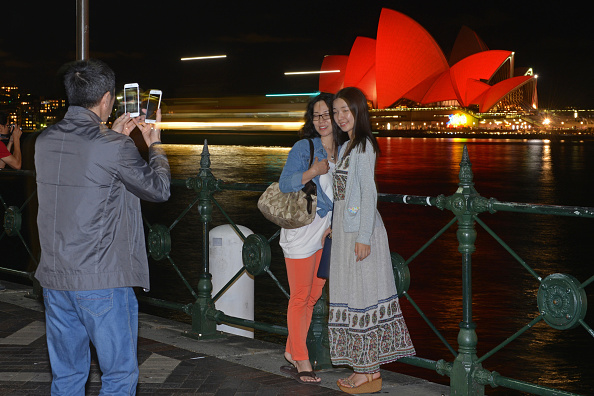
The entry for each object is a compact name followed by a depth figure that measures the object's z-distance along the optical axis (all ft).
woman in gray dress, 12.26
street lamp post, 19.70
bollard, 17.62
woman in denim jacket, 13.07
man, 8.61
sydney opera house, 266.57
